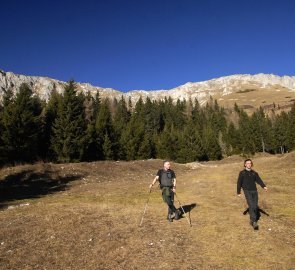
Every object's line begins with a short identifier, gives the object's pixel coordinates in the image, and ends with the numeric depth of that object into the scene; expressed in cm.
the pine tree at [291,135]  7694
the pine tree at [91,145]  4397
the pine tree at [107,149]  4929
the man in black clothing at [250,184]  1191
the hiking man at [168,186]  1271
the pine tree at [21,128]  3803
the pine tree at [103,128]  4984
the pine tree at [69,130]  4174
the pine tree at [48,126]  4361
